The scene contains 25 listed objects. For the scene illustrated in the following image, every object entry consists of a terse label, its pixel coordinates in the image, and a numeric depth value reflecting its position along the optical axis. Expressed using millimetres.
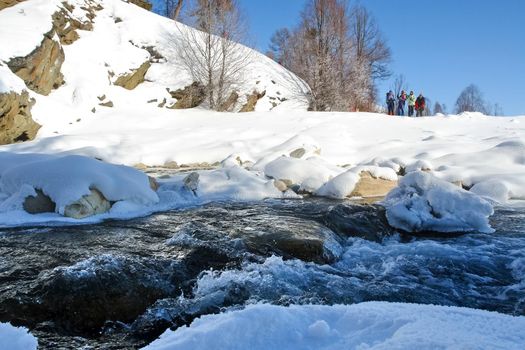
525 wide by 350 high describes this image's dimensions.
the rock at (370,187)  7906
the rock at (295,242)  4230
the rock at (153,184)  7164
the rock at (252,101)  21438
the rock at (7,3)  16922
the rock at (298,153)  11134
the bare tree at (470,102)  48675
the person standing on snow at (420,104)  20895
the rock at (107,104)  17375
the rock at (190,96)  20047
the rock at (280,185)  8066
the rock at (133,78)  18750
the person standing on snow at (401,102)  21906
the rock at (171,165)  11445
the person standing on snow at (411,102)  21145
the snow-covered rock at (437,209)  5609
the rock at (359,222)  5363
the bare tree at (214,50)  20688
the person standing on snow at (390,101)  21250
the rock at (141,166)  11219
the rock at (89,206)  5473
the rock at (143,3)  27906
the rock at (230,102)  20906
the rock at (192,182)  7375
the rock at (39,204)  5512
